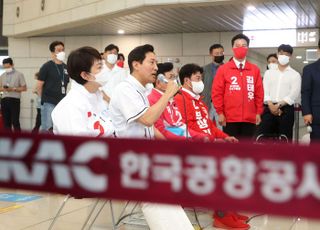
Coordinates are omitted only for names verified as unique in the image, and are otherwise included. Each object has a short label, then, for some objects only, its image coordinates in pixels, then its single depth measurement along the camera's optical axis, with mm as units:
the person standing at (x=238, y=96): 5039
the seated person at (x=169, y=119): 4207
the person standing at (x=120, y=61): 7423
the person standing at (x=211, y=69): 6457
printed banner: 935
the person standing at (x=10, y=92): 10320
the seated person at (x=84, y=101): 3207
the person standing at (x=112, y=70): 6473
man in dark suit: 5043
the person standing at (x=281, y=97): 6258
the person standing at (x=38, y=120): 11914
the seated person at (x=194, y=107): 4386
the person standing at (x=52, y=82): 6621
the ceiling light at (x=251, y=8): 10829
